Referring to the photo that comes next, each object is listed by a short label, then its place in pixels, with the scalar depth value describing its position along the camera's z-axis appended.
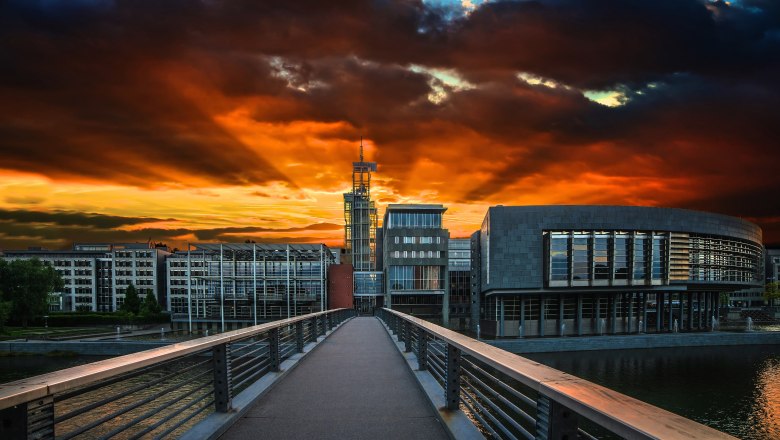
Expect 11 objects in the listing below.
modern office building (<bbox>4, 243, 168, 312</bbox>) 122.69
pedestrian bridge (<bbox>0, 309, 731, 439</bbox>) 3.52
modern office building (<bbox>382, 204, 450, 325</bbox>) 87.38
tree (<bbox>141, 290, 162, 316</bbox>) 91.34
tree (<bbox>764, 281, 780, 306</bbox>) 122.61
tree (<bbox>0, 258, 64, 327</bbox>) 78.19
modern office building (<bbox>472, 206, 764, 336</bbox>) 66.00
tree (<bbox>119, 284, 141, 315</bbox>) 92.62
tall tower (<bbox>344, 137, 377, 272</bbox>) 123.38
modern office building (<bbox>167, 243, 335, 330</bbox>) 77.31
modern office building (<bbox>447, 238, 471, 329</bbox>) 95.88
